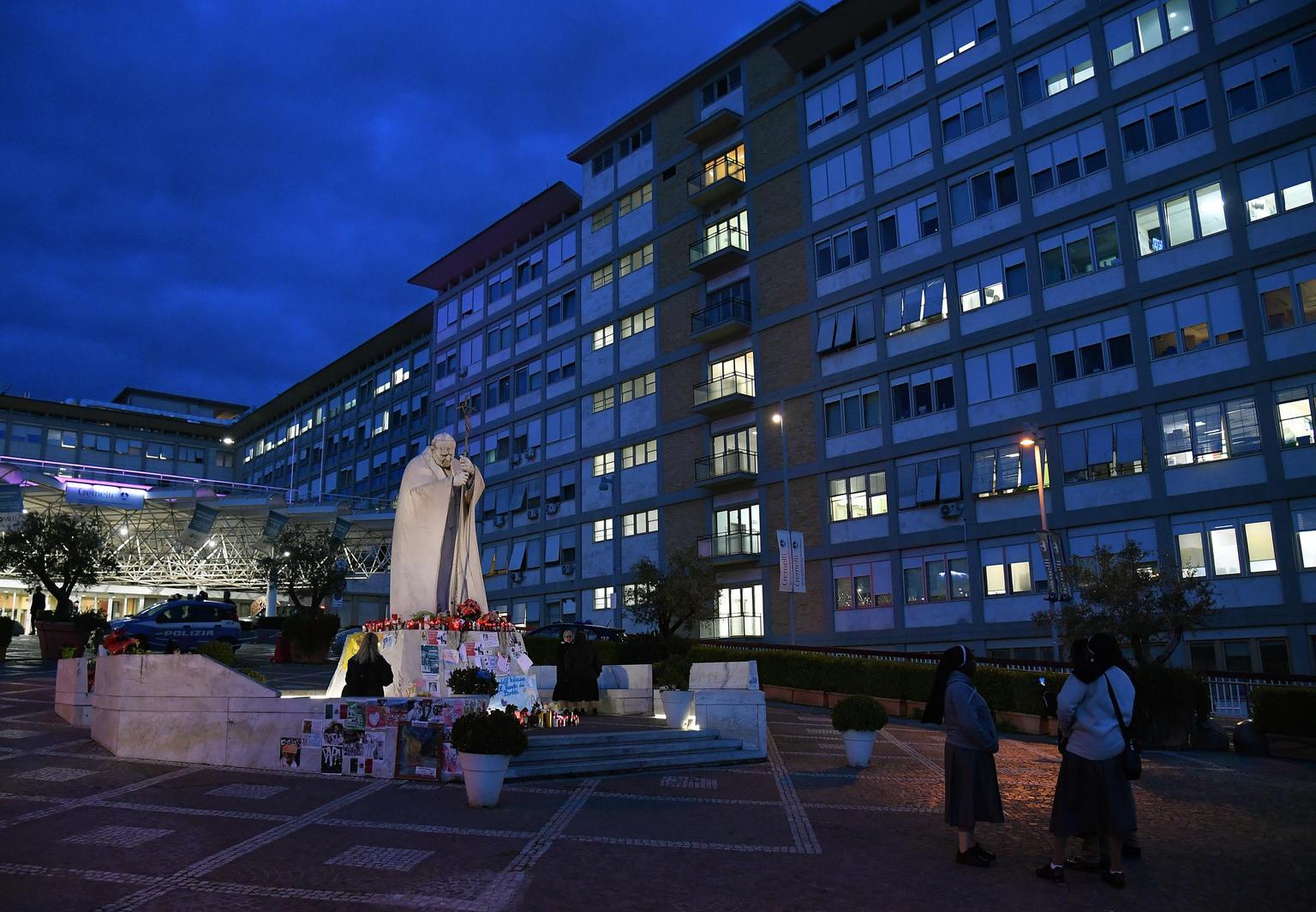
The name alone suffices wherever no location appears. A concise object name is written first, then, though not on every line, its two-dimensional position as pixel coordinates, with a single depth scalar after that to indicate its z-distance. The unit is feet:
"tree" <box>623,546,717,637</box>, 108.27
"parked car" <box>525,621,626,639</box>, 101.30
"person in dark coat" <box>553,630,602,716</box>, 62.34
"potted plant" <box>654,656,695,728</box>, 54.54
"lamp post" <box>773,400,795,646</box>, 116.06
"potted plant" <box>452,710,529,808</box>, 34.50
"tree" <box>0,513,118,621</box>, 117.39
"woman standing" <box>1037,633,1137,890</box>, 25.27
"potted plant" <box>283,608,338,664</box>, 113.09
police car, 111.04
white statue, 50.98
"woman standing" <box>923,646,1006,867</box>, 26.99
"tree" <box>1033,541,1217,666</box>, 67.92
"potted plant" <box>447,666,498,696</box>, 43.81
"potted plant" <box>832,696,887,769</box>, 47.16
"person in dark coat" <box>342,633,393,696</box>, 43.75
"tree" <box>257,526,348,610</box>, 144.36
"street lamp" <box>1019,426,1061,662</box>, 84.84
